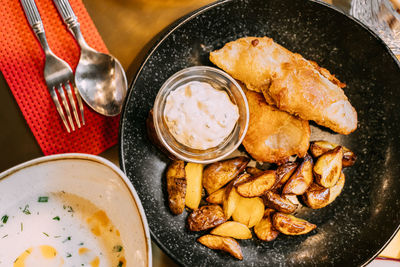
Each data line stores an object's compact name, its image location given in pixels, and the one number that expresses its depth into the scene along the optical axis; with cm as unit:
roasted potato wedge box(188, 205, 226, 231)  55
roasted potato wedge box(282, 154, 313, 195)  56
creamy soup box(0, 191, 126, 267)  50
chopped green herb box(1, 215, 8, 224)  50
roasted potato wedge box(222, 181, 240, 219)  55
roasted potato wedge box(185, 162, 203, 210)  56
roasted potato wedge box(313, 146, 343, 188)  55
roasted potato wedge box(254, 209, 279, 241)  56
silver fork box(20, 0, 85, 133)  55
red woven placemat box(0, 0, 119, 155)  55
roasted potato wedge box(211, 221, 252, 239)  55
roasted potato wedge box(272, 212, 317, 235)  55
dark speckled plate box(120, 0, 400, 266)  55
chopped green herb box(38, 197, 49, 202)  50
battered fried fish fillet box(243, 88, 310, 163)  56
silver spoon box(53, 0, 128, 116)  55
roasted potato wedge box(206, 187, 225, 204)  56
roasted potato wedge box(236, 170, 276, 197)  55
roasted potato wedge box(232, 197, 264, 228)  56
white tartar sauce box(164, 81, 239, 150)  53
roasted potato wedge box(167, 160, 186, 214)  54
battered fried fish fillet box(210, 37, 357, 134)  54
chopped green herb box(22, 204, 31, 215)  50
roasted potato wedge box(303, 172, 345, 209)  56
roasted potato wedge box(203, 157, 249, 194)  55
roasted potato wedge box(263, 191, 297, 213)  55
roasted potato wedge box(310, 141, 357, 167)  57
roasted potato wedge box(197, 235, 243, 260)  55
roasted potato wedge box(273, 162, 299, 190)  56
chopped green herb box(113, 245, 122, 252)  50
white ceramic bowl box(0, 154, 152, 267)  48
